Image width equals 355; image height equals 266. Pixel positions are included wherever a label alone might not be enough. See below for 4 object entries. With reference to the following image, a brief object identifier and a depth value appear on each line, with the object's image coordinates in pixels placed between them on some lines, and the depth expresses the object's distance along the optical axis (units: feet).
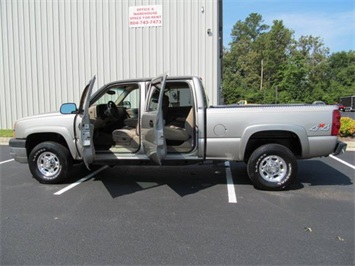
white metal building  43.55
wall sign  44.21
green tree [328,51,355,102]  176.52
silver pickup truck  17.51
